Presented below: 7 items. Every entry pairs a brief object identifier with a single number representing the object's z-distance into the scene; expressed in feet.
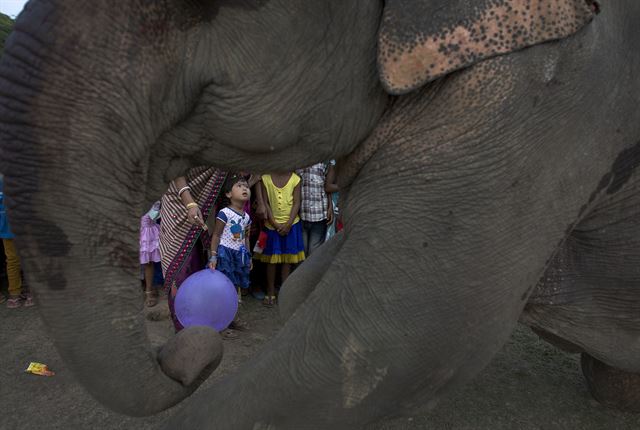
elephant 3.60
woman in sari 11.96
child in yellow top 15.39
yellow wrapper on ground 10.43
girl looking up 13.71
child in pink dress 14.62
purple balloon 9.68
